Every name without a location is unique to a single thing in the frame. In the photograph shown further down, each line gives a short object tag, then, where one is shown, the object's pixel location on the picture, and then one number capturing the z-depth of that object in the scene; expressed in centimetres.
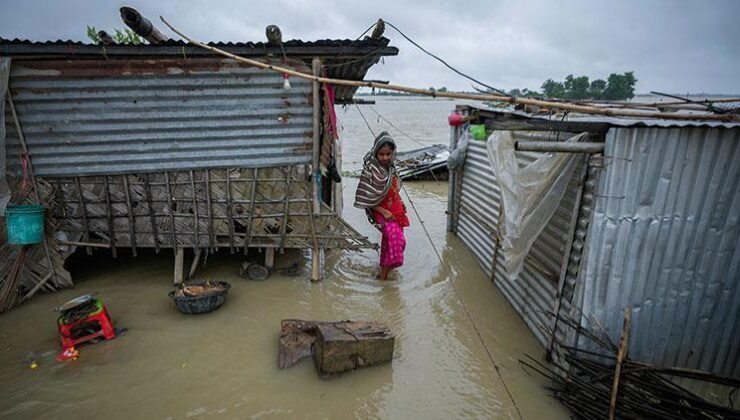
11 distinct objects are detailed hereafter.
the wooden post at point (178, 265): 599
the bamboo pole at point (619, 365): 280
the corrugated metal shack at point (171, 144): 515
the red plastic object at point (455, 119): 771
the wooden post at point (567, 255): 377
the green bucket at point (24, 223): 504
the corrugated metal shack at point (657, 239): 332
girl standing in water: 579
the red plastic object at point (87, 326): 430
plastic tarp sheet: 395
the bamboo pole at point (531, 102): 304
